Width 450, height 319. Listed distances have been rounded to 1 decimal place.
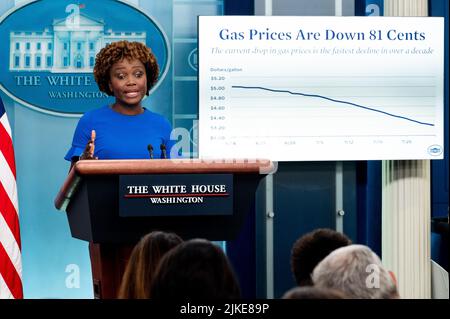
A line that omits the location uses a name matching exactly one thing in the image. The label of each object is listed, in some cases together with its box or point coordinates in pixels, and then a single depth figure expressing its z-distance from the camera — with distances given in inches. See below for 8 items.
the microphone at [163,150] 232.6
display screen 348.2
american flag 307.4
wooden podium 204.6
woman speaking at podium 282.6
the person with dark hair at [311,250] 196.4
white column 370.0
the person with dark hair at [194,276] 126.7
